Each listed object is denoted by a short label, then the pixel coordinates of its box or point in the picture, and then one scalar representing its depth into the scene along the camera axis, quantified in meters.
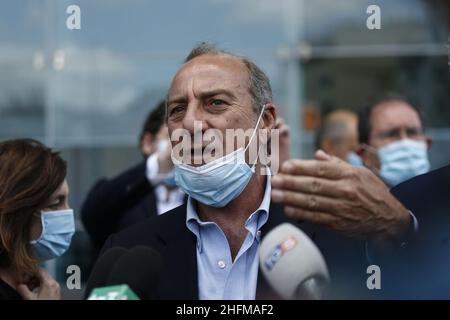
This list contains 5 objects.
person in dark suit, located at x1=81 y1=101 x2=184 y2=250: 3.97
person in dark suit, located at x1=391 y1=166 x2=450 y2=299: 2.36
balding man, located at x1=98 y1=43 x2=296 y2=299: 2.60
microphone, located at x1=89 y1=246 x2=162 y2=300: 2.02
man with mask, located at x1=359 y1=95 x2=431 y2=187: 4.16
